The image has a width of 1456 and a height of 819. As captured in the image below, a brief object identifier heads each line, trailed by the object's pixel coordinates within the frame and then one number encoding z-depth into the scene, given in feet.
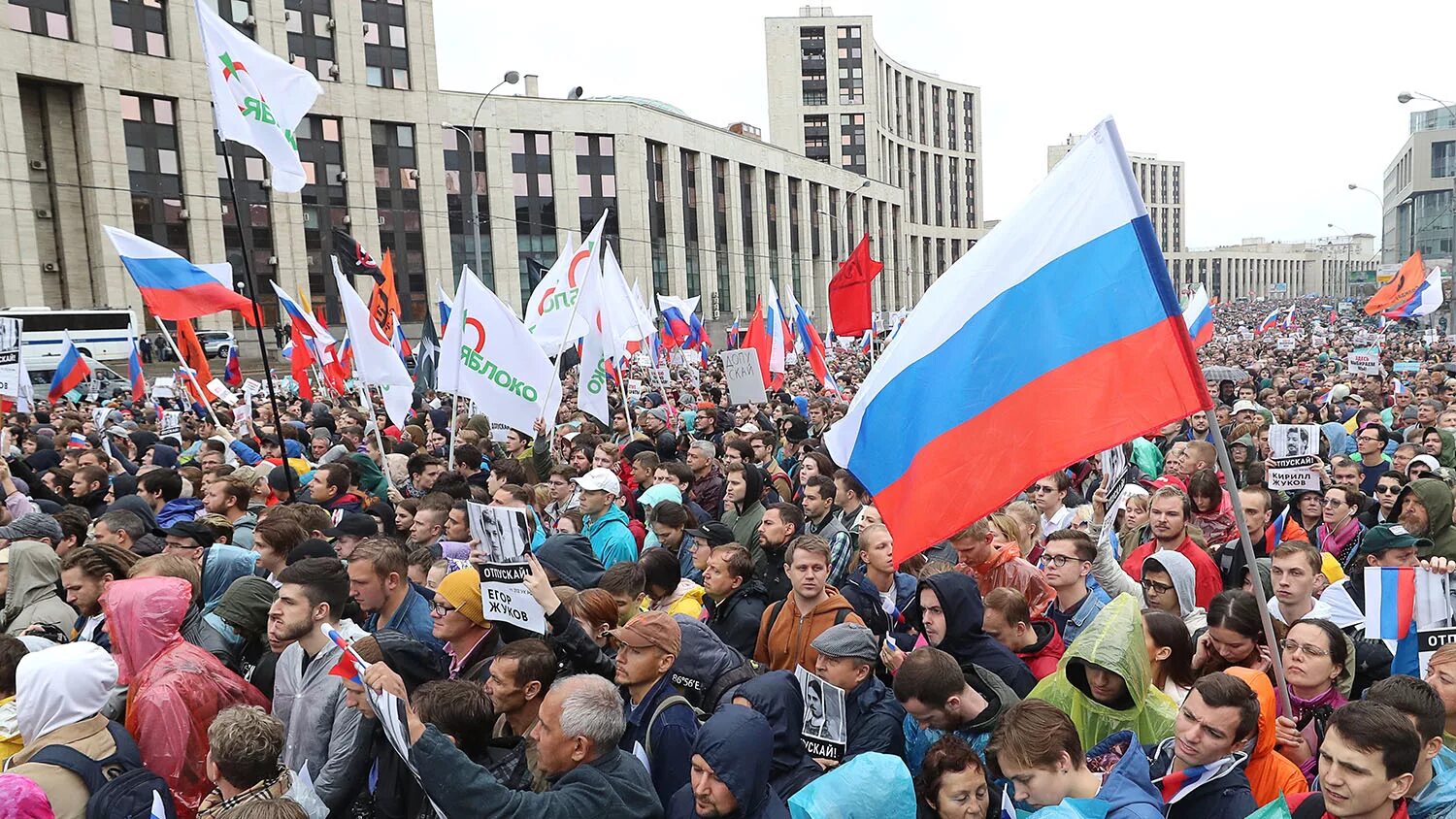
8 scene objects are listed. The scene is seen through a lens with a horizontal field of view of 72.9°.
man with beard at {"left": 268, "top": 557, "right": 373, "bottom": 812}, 12.07
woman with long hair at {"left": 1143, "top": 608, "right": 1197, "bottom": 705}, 13.57
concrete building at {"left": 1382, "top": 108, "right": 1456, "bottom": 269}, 268.82
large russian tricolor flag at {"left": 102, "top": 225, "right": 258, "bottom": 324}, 36.50
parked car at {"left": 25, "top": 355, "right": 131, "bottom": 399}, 93.04
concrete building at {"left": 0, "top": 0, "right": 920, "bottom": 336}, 128.98
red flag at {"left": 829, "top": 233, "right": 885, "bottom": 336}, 47.96
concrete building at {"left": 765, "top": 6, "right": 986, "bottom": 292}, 288.92
